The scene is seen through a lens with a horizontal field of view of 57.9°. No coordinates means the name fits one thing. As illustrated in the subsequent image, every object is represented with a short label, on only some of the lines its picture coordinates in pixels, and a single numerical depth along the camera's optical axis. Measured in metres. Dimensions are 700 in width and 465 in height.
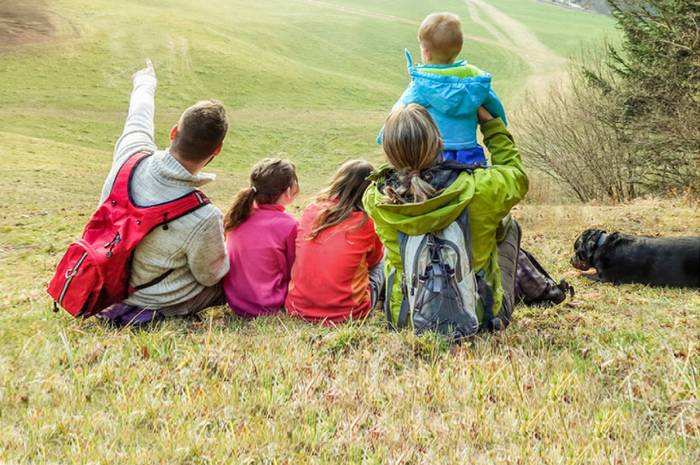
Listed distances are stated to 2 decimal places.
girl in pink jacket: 5.28
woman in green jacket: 4.06
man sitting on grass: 4.55
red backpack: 4.50
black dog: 7.19
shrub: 14.33
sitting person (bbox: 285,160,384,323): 5.09
